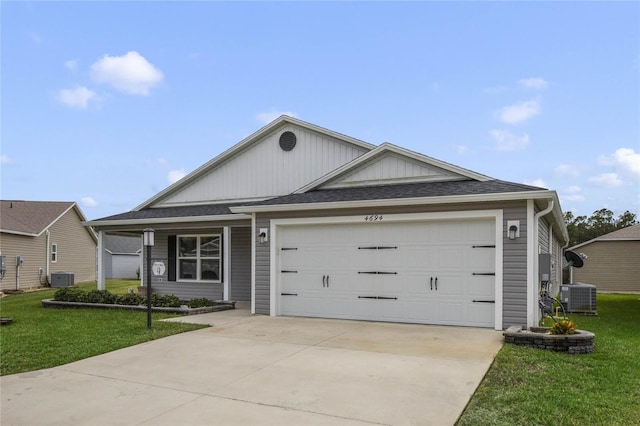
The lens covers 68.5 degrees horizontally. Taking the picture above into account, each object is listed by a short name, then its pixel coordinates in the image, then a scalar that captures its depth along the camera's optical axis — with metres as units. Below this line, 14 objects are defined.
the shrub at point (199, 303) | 12.20
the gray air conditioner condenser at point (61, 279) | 22.20
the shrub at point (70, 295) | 13.73
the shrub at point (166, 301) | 12.30
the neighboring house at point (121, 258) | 34.31
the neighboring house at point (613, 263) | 24.97
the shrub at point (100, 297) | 13.25
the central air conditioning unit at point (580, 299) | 12.71
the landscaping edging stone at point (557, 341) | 6.97
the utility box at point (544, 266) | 9.21
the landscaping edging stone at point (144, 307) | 11.67
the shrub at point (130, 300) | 12.77
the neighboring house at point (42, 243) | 21.75
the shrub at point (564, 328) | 7.22
